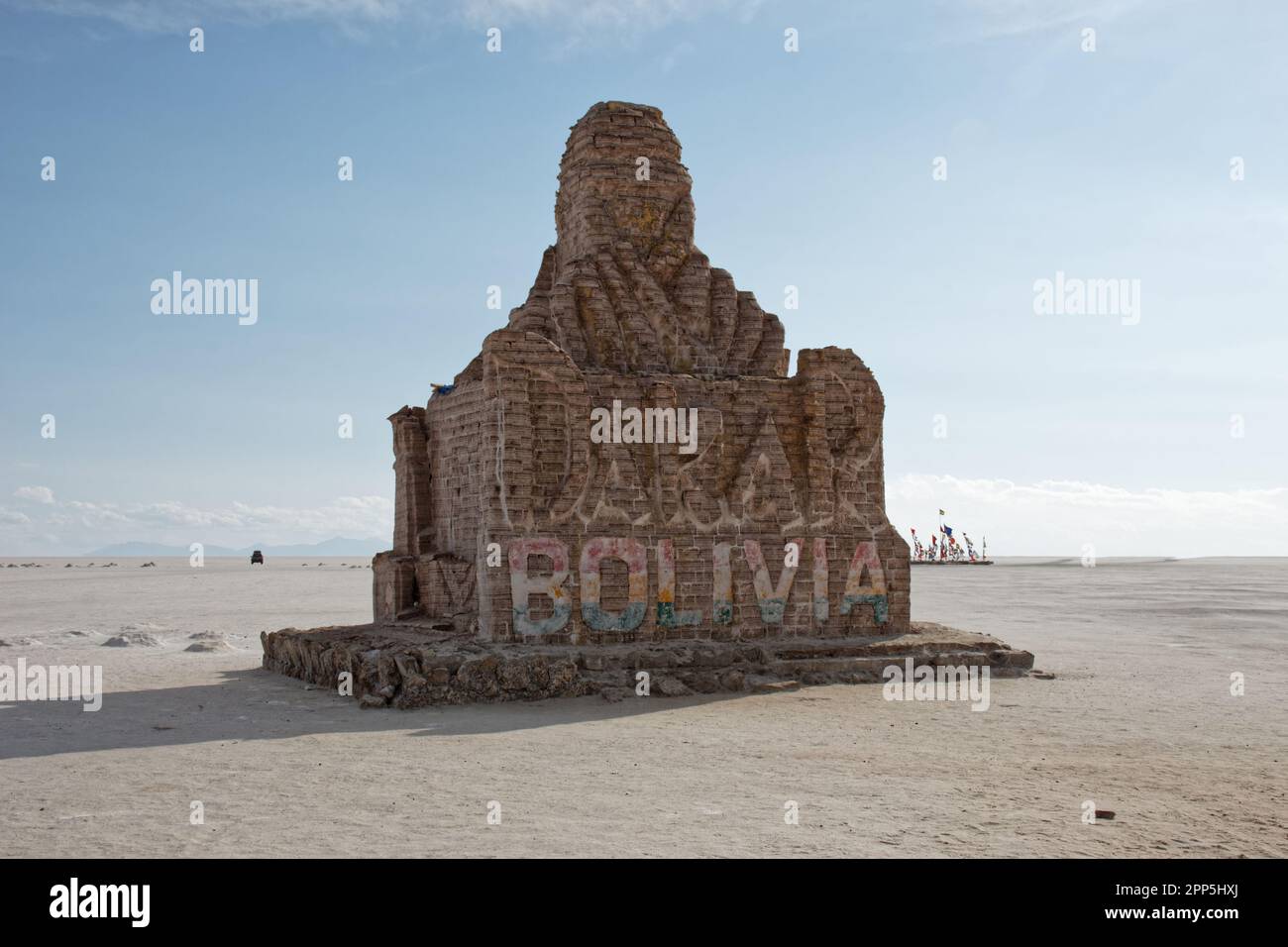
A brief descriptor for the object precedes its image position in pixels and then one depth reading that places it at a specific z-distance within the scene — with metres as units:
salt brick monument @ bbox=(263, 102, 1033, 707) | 16.77
